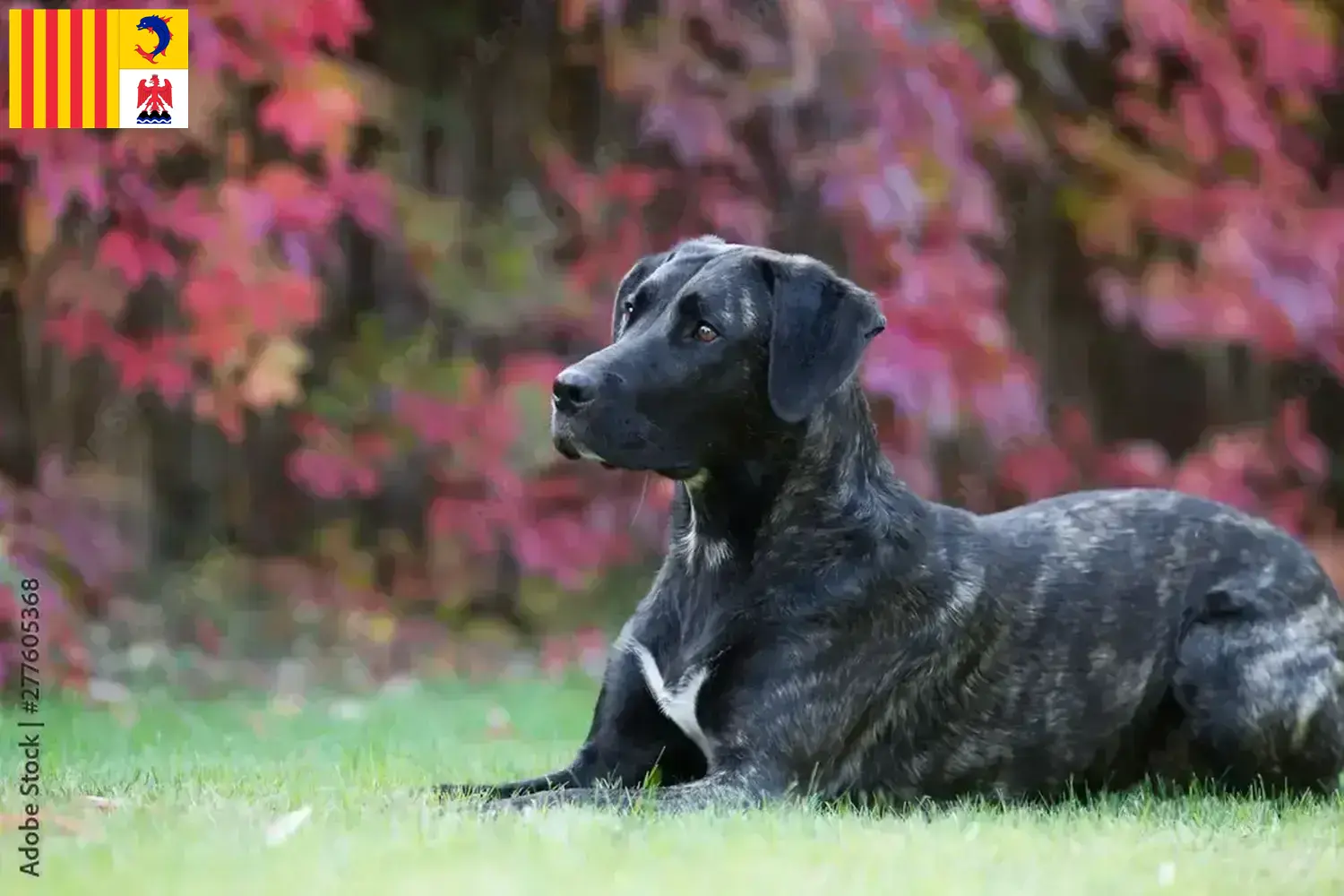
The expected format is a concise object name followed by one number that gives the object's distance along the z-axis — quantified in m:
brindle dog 9.14
